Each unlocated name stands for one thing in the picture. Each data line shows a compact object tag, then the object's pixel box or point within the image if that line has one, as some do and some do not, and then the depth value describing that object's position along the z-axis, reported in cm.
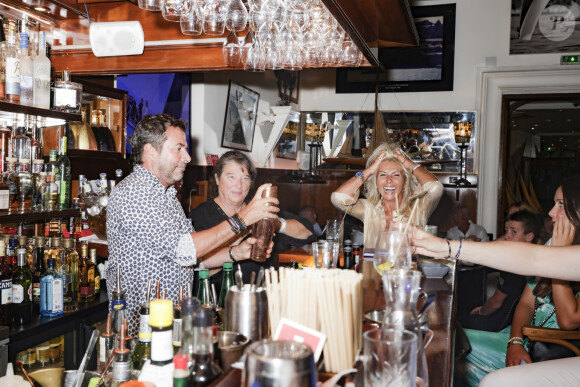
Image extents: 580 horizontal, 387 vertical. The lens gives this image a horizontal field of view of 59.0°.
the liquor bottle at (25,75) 237
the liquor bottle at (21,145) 271
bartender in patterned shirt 206
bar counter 118
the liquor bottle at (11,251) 236
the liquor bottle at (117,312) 140
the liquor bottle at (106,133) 332
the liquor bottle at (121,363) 108
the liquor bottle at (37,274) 251
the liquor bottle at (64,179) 285
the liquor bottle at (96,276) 277
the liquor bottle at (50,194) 272
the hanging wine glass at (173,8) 190
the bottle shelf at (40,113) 228
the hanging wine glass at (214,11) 198
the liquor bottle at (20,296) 231
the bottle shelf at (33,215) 234
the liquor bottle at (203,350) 95
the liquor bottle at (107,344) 127
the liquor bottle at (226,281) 172
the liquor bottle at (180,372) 91
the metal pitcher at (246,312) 113
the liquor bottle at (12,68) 231
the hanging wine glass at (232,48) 240
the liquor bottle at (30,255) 259
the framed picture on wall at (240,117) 432
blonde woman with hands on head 332
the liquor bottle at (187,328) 98
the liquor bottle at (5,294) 226
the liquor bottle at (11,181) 251
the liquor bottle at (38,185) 264
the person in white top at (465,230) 459
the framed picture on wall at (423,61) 562
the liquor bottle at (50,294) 241
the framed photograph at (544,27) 529
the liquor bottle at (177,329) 118
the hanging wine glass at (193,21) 198
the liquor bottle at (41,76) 251
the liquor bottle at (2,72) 232
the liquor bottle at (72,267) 266
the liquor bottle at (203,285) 151
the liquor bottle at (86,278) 272
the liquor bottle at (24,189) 255
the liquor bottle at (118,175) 330
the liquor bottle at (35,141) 283
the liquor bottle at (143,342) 123
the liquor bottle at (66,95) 266
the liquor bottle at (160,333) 103
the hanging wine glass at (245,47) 240
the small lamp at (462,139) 545
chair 229
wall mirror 561
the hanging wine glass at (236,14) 198
